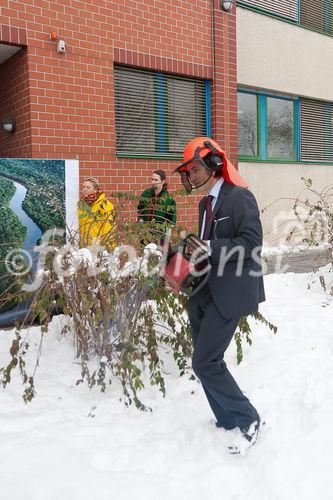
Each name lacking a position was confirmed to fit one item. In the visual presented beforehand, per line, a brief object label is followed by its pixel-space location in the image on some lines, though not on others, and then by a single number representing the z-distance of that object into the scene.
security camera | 6.32
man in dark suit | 2.71
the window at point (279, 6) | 9.62
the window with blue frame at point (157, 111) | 7.34
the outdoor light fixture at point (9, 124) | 6.53
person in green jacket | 3.78
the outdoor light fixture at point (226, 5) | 8.30
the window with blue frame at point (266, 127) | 9.77
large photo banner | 4.62
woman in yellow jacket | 3.70
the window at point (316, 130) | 11.02
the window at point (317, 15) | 10.77
